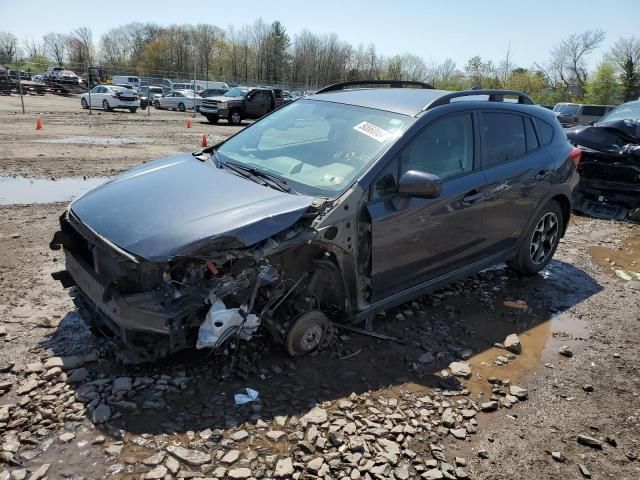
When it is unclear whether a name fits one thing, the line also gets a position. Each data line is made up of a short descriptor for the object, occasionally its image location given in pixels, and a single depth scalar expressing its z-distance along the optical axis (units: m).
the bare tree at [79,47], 83.61
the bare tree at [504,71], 53.63
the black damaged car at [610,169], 8.38
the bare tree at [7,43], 71.41
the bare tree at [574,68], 66.88
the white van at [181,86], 43.62
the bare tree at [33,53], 85.47
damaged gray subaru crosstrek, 2.96
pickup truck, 23.92
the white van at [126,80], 50.55
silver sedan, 34.94
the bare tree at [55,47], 92.04
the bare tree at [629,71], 47.25
